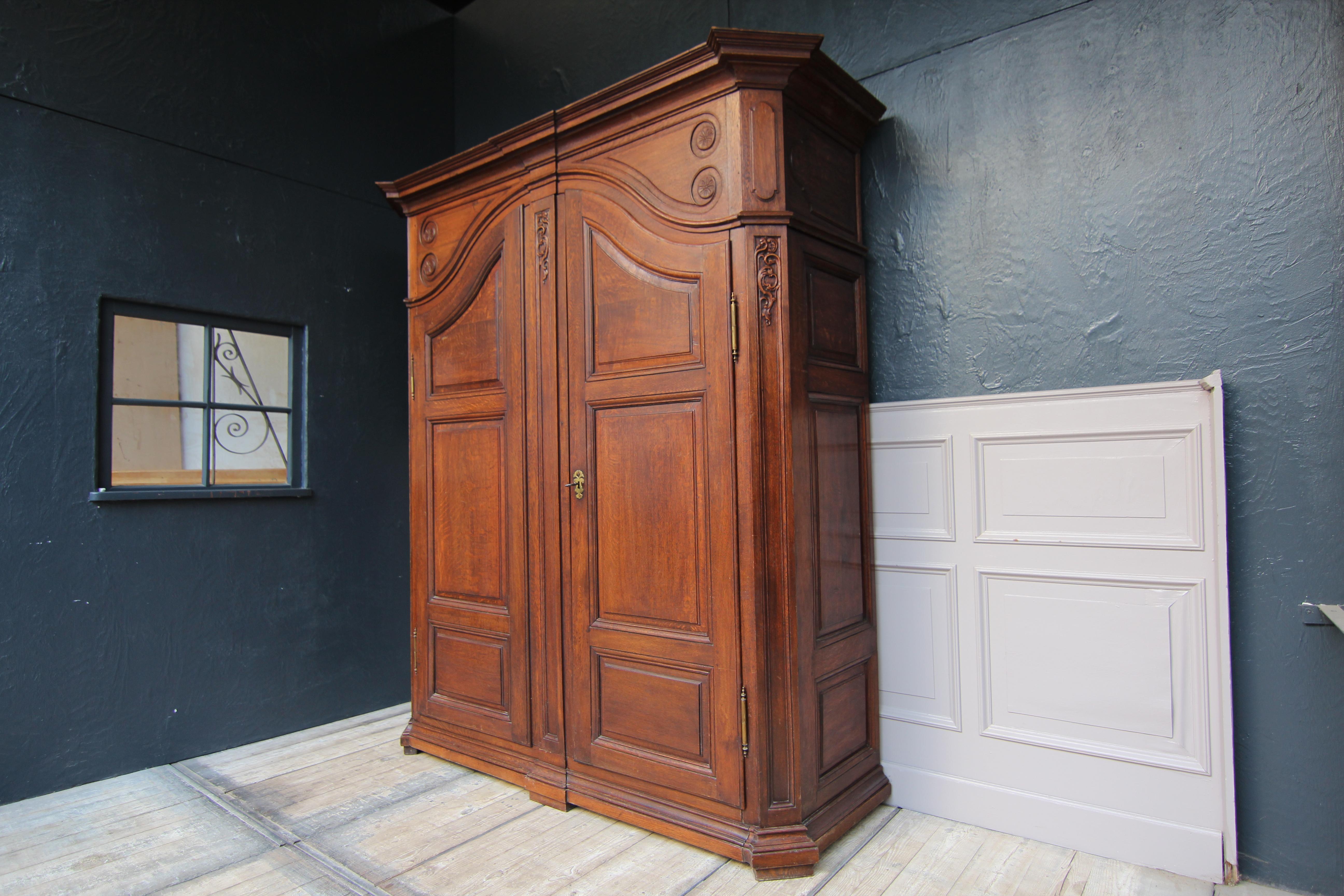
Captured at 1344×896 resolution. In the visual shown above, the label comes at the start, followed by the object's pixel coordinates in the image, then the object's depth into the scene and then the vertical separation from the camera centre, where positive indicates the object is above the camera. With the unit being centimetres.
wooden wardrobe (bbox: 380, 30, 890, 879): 211 +2
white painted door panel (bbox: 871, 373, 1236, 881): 201 -48
